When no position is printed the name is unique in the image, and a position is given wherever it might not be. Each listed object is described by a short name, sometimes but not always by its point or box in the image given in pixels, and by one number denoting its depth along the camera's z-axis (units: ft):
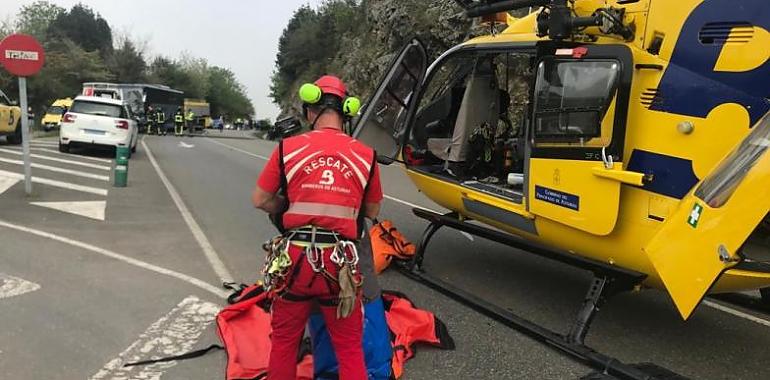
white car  50.70
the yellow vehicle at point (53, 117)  100.94
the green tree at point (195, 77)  277.64
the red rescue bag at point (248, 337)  11.82
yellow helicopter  10.39
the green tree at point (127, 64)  228.02
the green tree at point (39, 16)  238.89
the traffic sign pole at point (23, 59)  28.35
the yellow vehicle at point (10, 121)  54.96
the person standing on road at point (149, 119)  118.42
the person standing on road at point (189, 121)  149.18
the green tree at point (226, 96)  335.47
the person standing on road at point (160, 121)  116.16
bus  112.88
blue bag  11.21
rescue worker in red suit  9.57
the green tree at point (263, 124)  203.76
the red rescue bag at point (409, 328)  13.37
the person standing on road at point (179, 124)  122.21
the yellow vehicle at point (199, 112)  170.54
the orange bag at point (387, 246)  19.97
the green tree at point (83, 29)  248.97
